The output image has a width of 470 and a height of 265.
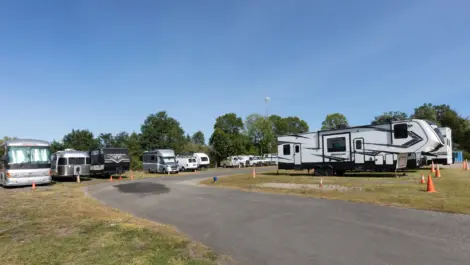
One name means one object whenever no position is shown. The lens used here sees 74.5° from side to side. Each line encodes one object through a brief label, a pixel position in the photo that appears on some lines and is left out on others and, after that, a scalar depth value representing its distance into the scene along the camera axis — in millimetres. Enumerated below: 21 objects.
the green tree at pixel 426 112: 68750
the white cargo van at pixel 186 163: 38875
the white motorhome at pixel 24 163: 18844
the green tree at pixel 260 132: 73625
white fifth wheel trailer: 18484
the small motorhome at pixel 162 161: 34812
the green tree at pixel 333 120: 94750
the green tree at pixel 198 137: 125875
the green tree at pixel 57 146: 52156
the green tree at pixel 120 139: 64512
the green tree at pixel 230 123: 78562
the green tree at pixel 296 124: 104119
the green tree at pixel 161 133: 65500
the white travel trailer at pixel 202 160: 43597
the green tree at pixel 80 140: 57344
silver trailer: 25375
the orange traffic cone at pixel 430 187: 11948
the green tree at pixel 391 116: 78312
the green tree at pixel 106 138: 67069
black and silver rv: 28094
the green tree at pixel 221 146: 56500
